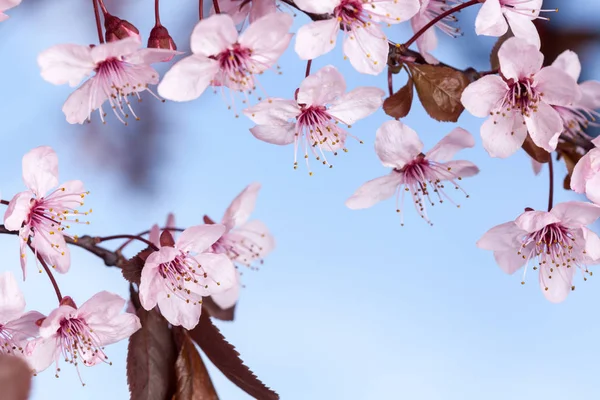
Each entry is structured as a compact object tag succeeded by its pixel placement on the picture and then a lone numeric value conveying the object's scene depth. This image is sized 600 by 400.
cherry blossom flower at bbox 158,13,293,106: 0.40
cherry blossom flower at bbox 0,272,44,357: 0.42
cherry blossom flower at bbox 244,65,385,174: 0.41
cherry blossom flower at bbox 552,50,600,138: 0.45
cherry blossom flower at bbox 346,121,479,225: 0.43
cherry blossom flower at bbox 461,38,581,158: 0.42
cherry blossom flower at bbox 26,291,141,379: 0.42
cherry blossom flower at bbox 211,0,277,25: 0.43
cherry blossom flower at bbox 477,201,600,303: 0.43
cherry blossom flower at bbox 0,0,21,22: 0.41
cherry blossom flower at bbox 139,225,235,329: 0.42
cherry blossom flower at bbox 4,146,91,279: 0.42
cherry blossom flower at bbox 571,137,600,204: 0.42
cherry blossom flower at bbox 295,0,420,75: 0.41
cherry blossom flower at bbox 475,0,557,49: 0.42
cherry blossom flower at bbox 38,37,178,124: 0.41
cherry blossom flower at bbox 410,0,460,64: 0.44
